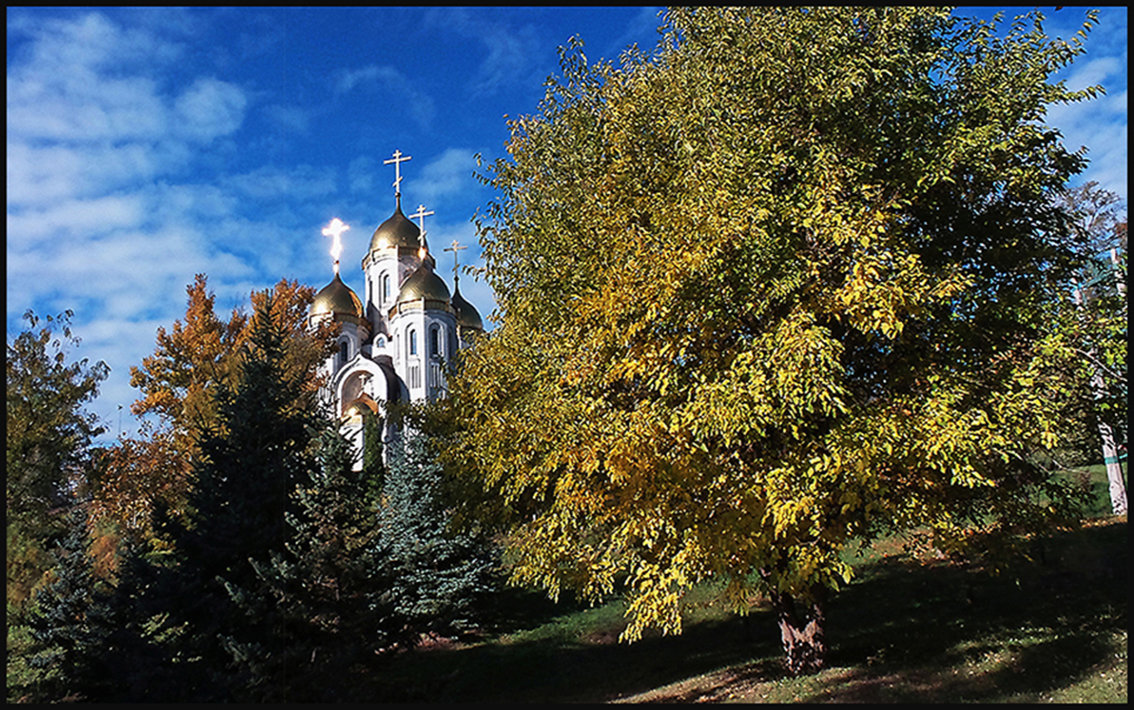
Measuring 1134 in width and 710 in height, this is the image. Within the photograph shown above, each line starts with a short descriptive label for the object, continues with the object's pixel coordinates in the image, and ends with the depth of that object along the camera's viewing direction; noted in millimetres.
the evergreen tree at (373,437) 23116
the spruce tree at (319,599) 9234
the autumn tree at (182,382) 22438
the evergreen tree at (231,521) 9500
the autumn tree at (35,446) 13438
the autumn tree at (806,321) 7070
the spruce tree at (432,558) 16172
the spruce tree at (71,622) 10078
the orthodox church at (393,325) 39031
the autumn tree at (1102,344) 7430
